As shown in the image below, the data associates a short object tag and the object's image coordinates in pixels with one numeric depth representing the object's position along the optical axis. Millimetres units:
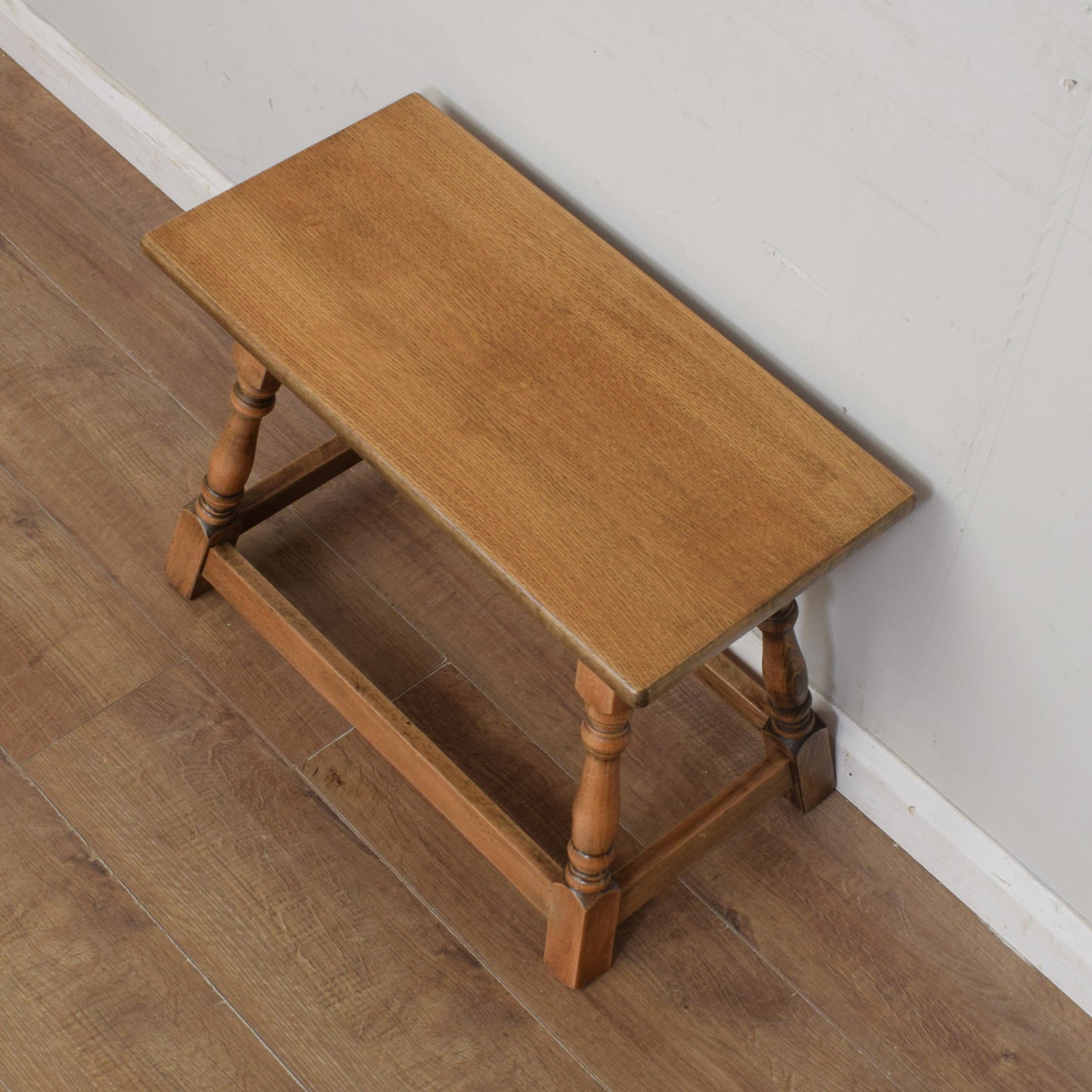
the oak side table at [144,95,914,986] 2222
